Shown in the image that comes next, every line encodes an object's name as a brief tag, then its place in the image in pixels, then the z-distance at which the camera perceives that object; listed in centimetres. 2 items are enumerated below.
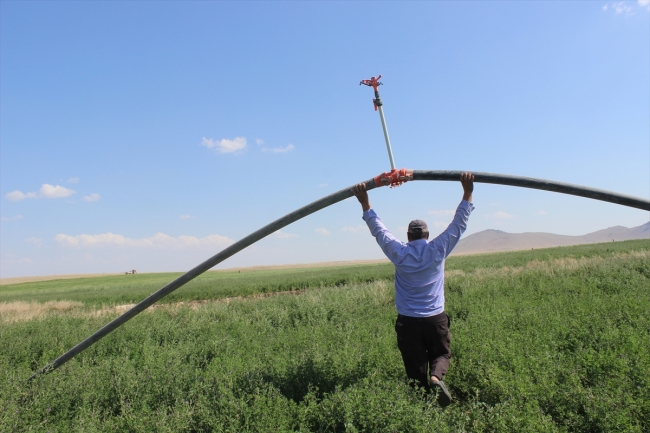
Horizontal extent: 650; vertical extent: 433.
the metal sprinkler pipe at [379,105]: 412
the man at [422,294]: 358
